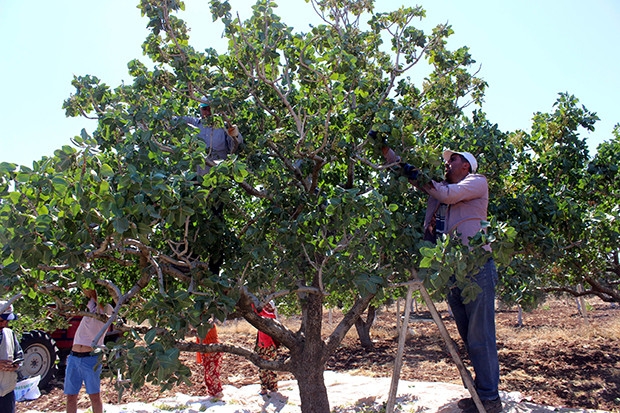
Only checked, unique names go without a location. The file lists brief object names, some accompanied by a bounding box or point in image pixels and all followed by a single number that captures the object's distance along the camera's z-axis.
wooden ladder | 4.29
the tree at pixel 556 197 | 4.89
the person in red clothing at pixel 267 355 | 9.02
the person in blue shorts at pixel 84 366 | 6.84
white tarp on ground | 6.97
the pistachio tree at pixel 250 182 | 3.01
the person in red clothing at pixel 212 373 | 9.38
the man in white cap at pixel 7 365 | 5.80
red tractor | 10.84
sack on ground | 6.61
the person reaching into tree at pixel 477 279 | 4.25
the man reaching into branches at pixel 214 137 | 4.81
